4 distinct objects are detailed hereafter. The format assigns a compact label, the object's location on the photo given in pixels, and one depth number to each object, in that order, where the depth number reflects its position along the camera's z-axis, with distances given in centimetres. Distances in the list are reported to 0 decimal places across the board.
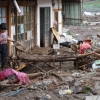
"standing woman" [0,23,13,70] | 988
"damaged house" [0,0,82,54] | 1224
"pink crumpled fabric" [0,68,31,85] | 843
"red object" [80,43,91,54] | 1151
